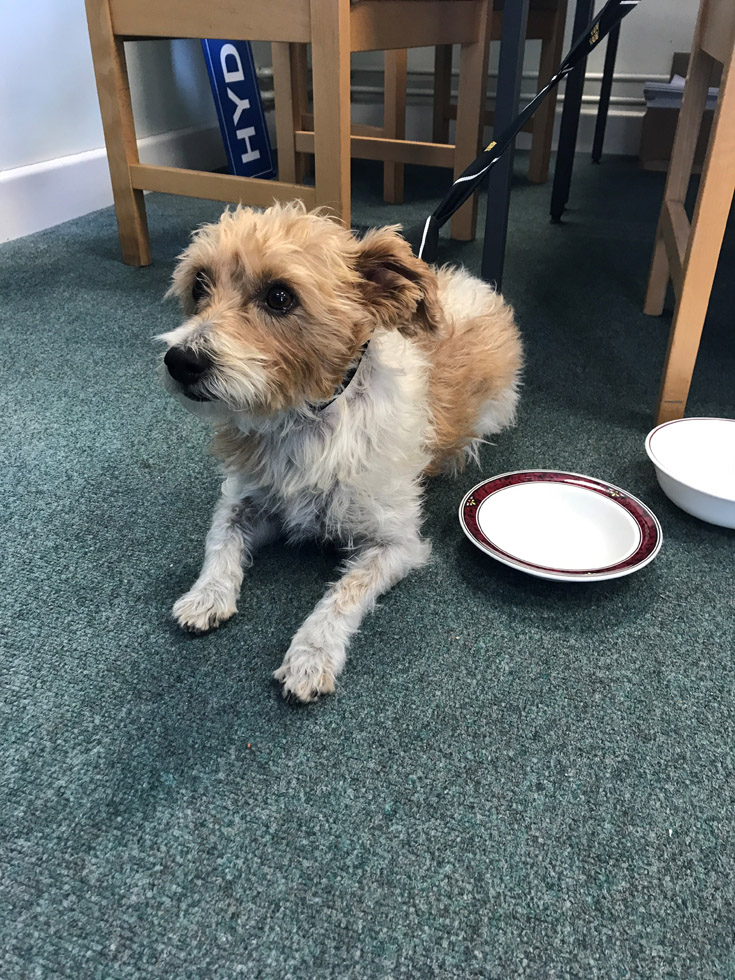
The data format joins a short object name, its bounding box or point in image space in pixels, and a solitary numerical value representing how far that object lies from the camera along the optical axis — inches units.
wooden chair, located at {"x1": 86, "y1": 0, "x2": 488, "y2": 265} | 74.7
